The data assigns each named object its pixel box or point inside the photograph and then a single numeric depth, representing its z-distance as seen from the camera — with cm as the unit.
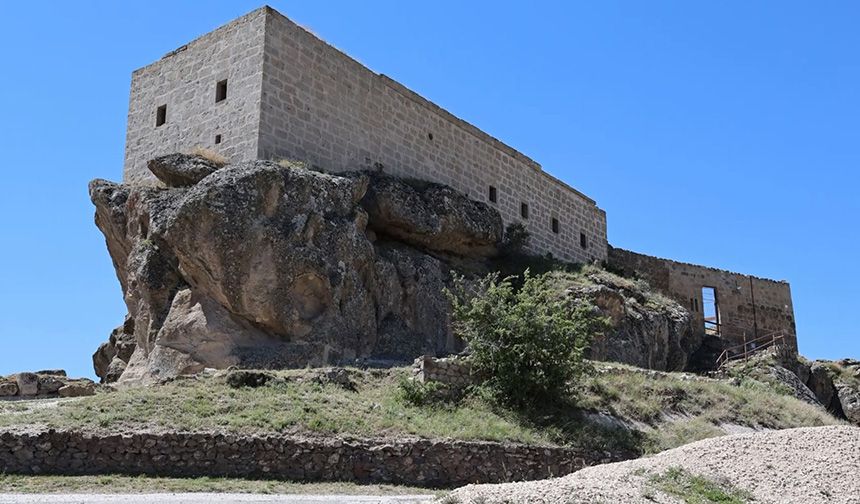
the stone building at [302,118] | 2662
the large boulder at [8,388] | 2044
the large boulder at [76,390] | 2052
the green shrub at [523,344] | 2062
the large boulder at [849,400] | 3425
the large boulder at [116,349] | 2750
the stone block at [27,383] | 2080
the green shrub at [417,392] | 1988
